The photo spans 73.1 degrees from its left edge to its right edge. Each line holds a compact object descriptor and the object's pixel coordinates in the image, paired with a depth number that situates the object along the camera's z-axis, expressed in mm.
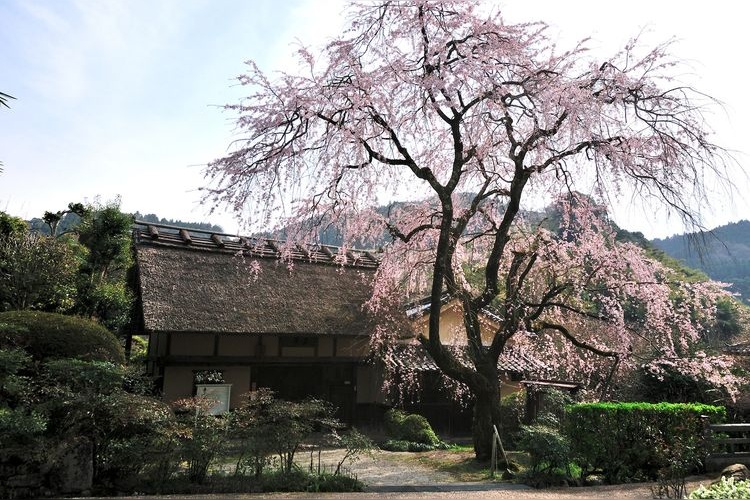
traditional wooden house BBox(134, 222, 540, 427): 12203
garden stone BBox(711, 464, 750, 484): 7723
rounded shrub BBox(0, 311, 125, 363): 7395
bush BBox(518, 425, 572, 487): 7938
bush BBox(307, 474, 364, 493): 6863
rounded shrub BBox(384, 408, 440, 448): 12086
